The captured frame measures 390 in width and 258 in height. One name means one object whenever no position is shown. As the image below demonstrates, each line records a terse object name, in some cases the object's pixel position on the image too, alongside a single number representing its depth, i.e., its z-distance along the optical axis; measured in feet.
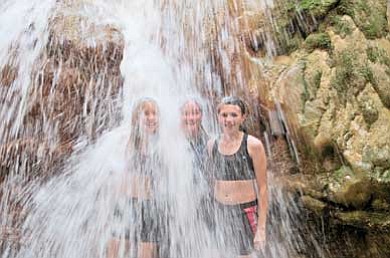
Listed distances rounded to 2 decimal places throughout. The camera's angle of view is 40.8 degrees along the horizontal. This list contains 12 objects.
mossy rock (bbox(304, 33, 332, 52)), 19.87
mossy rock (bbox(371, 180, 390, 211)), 17.03
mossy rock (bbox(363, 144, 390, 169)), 17.26
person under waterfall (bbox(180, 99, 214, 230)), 13.76
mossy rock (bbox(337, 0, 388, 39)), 20.25
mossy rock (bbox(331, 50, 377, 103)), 18.79
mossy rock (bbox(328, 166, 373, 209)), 17.11
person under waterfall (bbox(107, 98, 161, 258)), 13.15
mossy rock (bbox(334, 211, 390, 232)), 17.38
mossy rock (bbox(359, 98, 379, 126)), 18.17
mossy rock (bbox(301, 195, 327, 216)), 17.80
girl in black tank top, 12.86
